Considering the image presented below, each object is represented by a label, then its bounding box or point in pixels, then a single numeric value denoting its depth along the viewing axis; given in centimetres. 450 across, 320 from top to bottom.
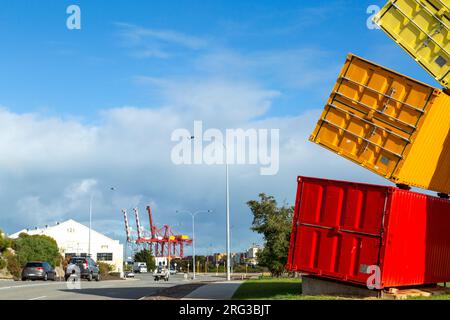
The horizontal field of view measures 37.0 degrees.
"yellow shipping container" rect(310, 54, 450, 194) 1895
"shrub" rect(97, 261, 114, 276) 7329
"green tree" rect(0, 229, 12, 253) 5962
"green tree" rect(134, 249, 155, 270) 12486
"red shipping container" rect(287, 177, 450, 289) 1745
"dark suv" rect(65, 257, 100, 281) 4250
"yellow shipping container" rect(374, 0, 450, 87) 1950
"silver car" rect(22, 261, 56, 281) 4253
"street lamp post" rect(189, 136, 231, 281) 4405
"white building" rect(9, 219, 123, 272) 10348
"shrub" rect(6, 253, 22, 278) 5906
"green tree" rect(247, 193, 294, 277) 3991
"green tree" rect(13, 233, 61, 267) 7022
